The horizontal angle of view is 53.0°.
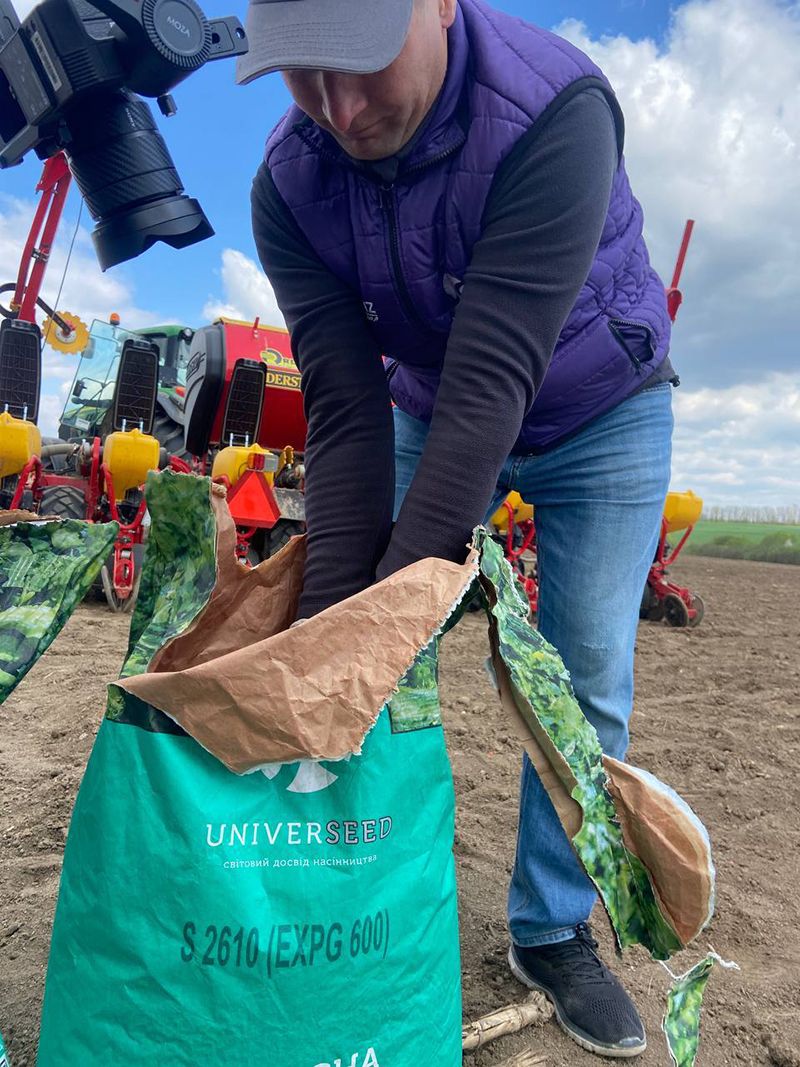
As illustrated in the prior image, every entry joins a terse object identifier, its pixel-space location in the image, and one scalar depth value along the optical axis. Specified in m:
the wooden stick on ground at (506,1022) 1.27
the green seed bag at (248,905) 0.85
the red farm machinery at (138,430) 4.77
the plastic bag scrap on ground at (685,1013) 0.98
